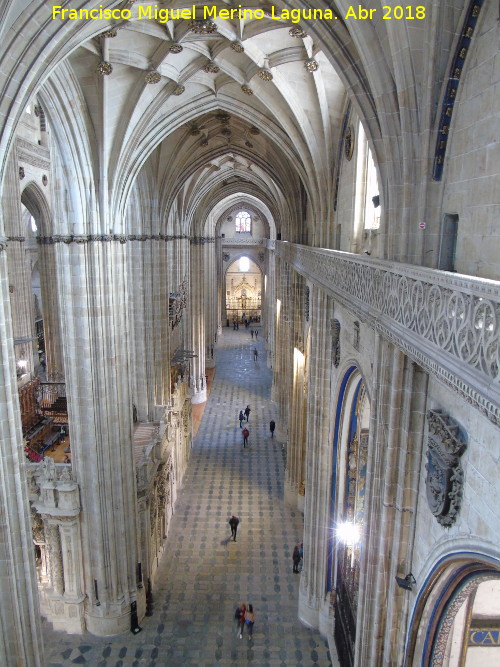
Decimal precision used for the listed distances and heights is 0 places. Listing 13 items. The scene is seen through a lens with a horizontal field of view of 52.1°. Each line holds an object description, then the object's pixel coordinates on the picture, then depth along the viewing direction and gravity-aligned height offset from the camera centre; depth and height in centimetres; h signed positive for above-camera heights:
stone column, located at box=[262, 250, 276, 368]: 3244 -564
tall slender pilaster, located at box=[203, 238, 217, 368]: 3384 -474
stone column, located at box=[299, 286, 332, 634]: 1138 -520
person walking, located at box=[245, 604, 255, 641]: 1197 -889
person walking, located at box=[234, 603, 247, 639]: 1203 -895
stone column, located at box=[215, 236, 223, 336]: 4275 -456
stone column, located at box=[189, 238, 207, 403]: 2675 -447
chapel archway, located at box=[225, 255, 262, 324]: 4941 -445
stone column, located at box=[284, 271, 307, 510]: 1705 -593
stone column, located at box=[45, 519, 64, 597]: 1159 -711
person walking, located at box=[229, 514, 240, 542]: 1529 -856
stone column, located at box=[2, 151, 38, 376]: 1730 -148
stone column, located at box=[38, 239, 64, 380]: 2019 -314
